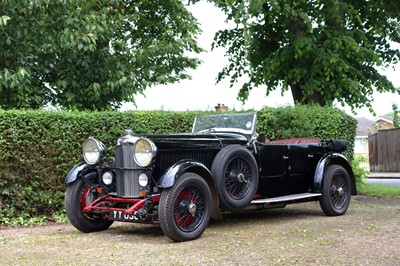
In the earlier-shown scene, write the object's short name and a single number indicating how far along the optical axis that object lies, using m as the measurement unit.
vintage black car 6.85
